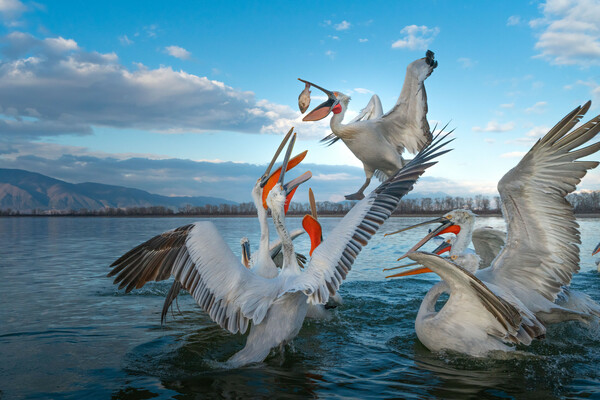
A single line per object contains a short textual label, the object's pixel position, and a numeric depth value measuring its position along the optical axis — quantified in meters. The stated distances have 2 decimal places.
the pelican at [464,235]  5.38
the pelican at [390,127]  5.43
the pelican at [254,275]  3.79
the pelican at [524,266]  3.90
